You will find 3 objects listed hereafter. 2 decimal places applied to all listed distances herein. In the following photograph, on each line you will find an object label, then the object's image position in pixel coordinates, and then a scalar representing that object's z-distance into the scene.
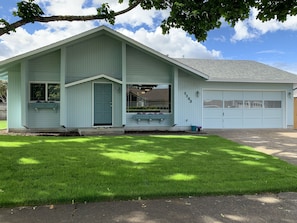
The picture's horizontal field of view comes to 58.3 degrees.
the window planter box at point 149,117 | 13.22
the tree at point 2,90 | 38.84
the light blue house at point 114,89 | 12.36
